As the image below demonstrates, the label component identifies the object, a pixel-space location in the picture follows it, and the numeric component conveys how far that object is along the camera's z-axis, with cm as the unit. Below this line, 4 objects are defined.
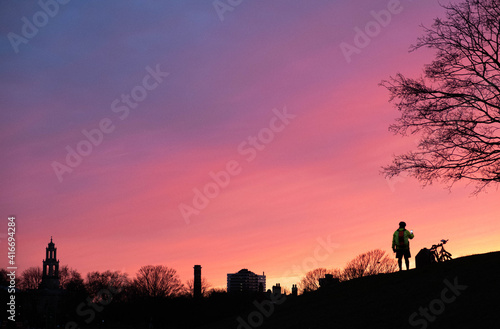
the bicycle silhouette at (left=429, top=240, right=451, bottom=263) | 3011
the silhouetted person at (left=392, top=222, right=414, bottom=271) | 2686
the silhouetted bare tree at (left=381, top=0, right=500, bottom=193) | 2470
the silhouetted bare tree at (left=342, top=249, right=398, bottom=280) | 10862
